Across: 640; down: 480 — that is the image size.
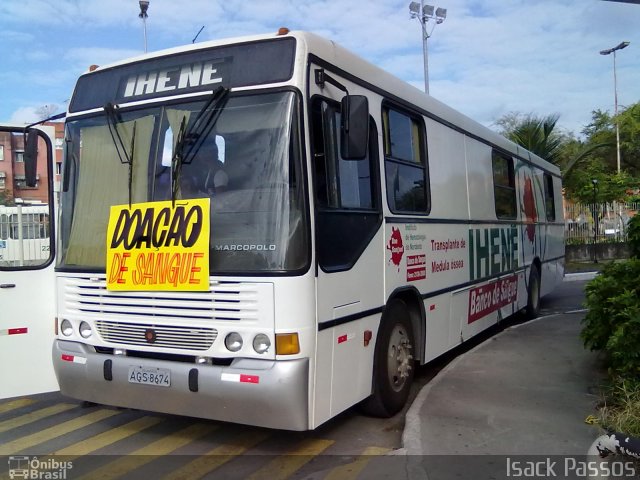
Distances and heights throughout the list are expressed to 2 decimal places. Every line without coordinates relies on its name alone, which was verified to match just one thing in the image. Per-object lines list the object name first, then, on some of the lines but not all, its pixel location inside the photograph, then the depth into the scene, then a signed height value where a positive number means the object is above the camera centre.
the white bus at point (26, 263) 5.51 -0.03
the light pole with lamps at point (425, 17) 25.25 +9.71
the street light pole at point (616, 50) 38.18 +12.77
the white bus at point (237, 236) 4.20 +0.11
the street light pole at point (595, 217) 24.98 +0.68
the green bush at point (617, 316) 5.16 -0.80
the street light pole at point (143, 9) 14.31 +6.04
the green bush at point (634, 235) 5.89 -0.03
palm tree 24.09 +4.10
